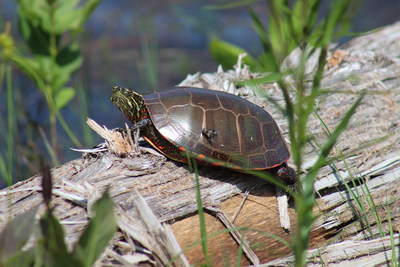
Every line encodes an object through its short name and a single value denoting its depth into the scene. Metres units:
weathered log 4.14
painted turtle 4.98
